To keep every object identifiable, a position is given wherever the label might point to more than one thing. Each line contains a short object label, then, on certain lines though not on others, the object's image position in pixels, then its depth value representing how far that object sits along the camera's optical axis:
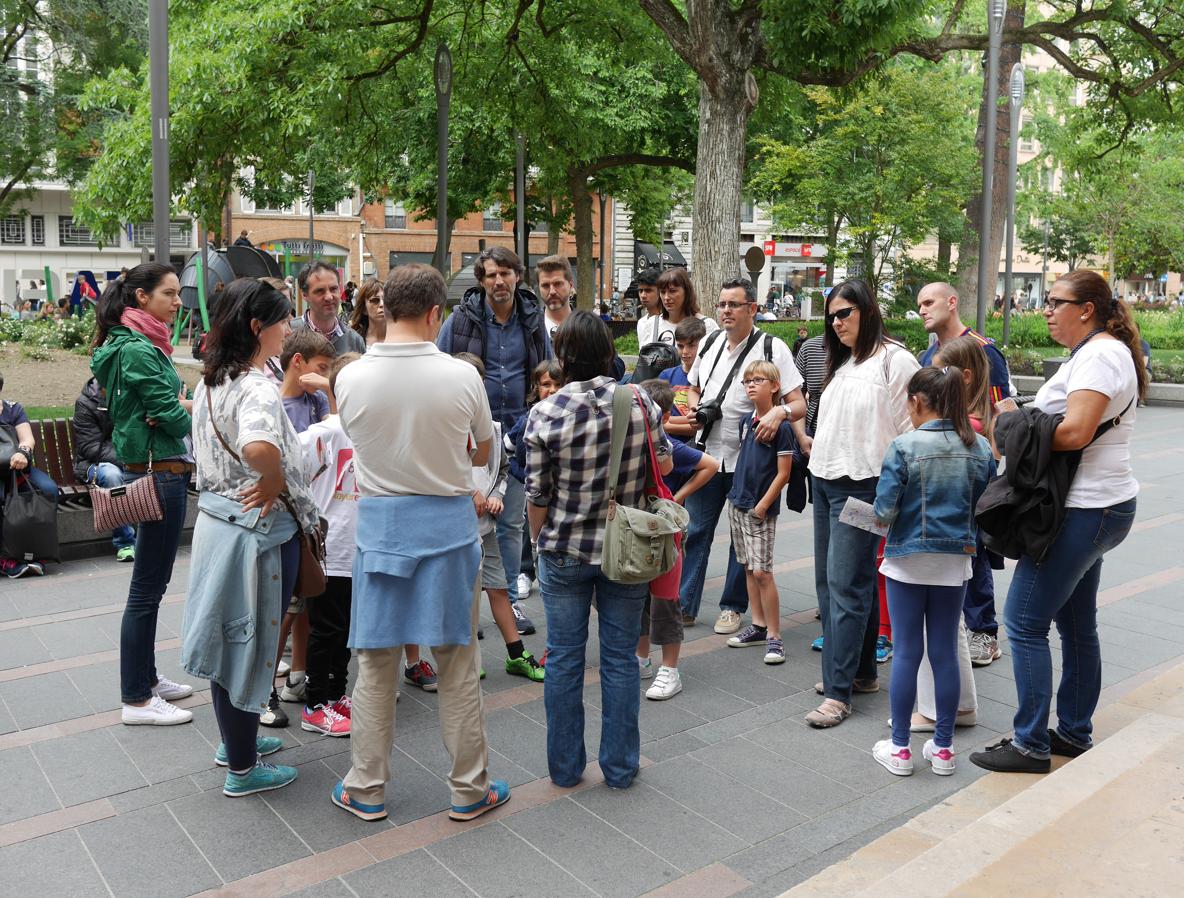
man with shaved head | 5.21
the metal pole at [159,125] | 7.66
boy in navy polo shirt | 5.56
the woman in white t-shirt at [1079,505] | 3.92
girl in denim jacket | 4.16
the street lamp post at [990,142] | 14.05
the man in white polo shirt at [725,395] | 5.67
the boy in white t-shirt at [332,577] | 4.59
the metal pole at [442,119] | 9.47
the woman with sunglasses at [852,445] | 4.66
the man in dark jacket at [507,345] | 5.79
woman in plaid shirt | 3.88
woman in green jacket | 4.50
